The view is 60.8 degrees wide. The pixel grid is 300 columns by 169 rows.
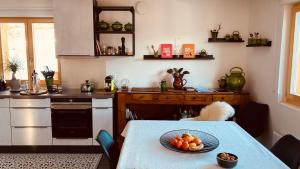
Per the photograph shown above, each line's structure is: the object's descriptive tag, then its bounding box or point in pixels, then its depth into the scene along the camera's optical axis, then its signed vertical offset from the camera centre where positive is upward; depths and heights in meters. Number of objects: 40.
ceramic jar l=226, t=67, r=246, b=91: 3.73 -0.23
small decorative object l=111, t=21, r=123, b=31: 3.82 +0.57
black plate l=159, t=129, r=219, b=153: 1.87 -0.59
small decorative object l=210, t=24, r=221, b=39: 3.91 +0.49
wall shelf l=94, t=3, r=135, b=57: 3.77 +0.67
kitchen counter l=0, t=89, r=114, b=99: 3.53 -0.44
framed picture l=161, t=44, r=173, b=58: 3.95 +0.21
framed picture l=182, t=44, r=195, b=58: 3.96 +0.22
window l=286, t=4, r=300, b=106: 2.85 +0.06
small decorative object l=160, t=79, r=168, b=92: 3.79 -0.31
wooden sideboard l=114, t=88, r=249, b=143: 3.64 -0.47
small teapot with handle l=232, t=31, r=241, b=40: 3.90 +0.45
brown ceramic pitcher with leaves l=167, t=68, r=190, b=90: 3.89 -0.18
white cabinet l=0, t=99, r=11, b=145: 3.57 -0.85
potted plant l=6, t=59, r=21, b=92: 3.90 -0.12
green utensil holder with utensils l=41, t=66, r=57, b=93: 3.81 -0.23
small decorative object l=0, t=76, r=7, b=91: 3.94 -0.33
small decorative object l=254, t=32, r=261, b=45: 3.37 +0.36
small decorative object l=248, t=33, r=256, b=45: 3.49 +0.35
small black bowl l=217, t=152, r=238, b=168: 1.56 -0.60
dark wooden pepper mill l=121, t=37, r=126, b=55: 3.91 +0.28
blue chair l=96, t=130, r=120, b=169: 2.03 -0.69
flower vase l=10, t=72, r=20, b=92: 3.90 -0.31
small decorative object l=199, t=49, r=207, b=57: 3.95 +0.19
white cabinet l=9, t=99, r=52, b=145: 3.57 -0.81
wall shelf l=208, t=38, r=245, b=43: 3.91 +0.39
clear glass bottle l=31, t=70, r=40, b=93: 3.83 -0.27
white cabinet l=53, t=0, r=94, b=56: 3.62 +0.53
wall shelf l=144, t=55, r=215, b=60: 3.94 +0.12
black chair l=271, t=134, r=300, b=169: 1.79 -0.63
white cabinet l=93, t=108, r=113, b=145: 3.60 -0.77
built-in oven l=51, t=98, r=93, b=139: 3.58 -0.76
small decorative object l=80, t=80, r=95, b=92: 3.81 -0.34
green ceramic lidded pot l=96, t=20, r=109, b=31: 3.79 +0.58
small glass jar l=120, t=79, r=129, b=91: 4.06 -0.30
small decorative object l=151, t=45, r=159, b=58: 3.95 +0.18
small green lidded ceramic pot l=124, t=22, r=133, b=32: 3.81 +0.56
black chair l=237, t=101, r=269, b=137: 3.28 -0.69
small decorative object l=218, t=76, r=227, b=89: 3.93 -0.27
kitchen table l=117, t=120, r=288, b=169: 1.64 -0.62
